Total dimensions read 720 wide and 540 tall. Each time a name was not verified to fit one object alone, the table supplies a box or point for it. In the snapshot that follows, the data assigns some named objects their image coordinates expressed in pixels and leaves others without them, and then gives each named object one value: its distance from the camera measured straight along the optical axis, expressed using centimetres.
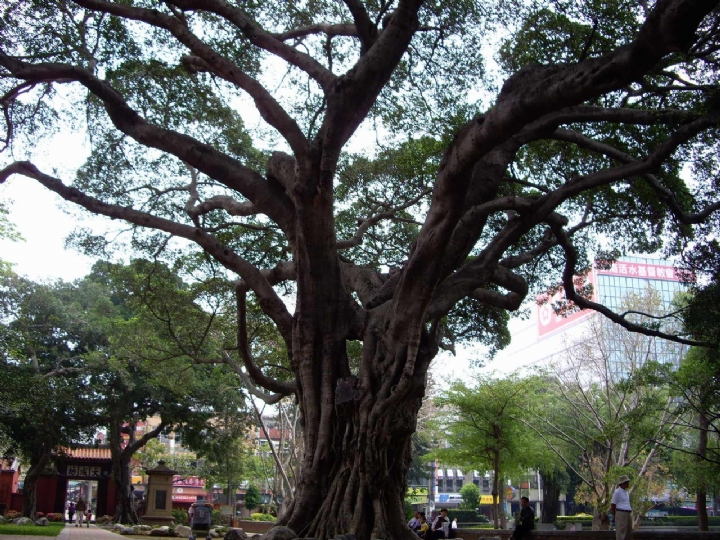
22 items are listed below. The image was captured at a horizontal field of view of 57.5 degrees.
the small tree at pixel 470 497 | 4928
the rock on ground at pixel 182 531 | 1899
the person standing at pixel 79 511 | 2475
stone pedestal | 2423
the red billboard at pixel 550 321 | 5576
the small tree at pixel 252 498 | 4194
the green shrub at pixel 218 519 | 3008
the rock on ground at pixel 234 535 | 825
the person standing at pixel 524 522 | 1014
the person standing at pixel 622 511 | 823
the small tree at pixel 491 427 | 2178
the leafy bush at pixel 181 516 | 2972
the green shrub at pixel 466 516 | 4419
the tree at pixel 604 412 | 1866
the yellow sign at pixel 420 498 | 5079
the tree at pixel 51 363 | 2427
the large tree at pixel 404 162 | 722
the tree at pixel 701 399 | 1358
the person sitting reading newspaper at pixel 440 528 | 1212
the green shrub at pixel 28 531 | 1565
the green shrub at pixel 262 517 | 2907
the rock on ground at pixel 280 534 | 729
